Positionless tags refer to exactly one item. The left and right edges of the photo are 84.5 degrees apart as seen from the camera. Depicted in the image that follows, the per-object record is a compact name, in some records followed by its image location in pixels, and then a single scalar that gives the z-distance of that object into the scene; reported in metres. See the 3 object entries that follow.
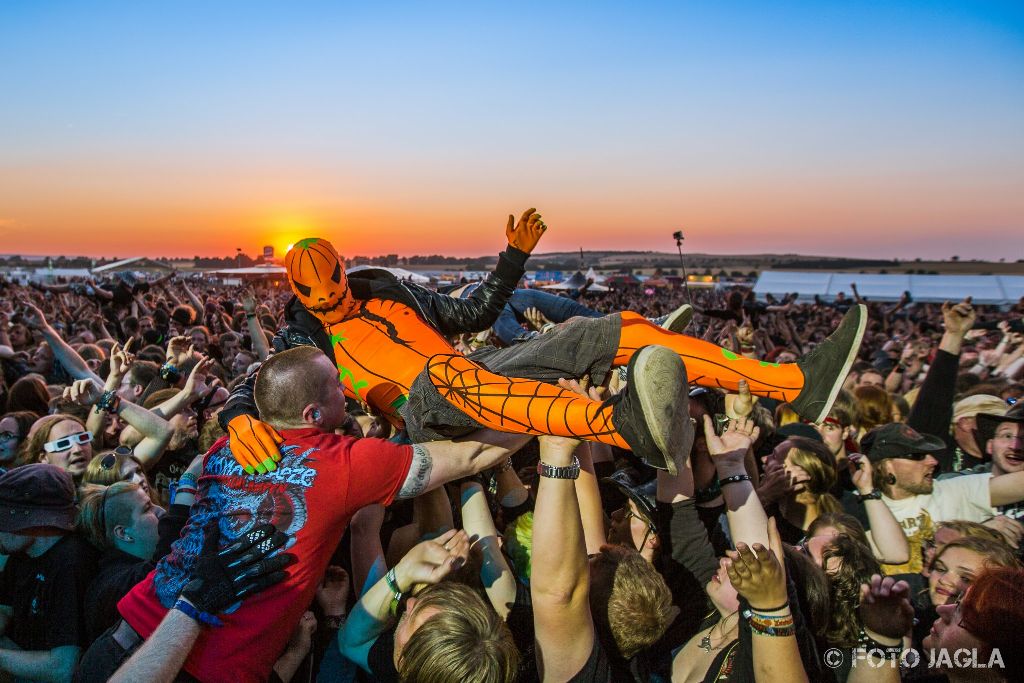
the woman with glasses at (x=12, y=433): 3.85
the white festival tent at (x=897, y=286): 26.70
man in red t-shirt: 2.01
